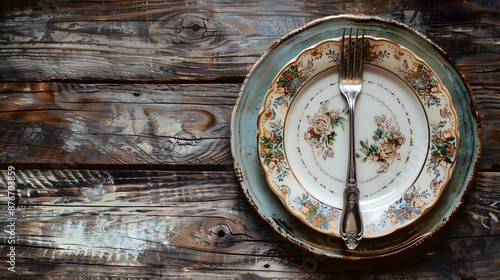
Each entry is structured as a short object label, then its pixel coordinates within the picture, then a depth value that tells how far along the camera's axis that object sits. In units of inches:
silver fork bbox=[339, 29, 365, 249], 30.8
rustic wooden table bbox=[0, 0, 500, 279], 32.7
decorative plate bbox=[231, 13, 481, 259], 31.1
